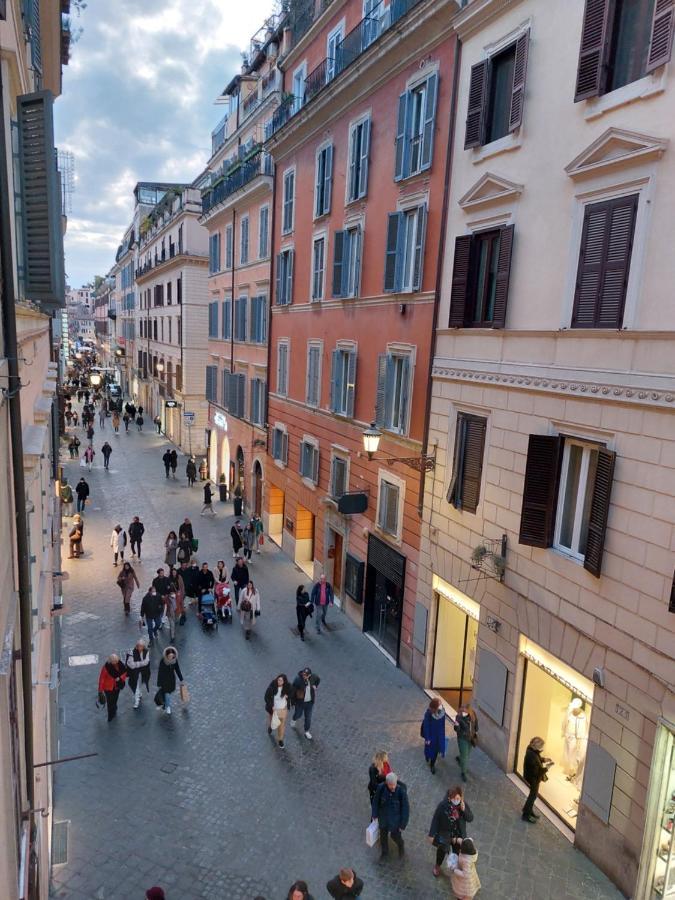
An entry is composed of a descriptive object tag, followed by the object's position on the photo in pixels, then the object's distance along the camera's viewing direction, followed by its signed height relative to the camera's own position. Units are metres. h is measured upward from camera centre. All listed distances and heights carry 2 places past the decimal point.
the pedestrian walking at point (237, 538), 20.95 -6.78
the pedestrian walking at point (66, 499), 24.18 -6.78
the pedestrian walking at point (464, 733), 10.54 -6.41
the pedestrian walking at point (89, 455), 33.13 -6.84
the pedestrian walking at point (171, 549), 19.38 -6.70
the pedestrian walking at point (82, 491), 25.03 -6.59
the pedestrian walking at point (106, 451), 33.19 -6.56
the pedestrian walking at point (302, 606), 15.49 -6.58
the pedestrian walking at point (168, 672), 11.97 -6.45
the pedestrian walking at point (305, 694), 11.55 -6.47
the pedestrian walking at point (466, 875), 7.82 -6.49
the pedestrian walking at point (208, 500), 26.77 -7.10
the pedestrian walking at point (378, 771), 9.15 -6.19
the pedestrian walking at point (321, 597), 16.28 -6.66
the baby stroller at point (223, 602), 16.34 -6.97
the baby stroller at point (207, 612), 16.03 -7.09
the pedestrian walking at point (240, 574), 17.20 -6.52
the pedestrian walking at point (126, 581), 16.28 -6.51
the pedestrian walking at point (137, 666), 12.20 -6.50
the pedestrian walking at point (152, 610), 14.45 -6.41
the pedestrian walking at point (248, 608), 15.48 -6.67
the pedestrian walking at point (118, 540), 19.95 -6.73
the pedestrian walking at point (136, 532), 20.34 -6.59
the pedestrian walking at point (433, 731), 10.62 -6.51
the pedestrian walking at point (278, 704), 11.36 -6.57
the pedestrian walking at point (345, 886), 7.22 -6.21
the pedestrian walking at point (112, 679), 11.55 -6.41
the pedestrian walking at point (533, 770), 9.68 -6.40
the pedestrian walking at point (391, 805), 8.70 -6.36
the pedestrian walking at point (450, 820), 8.45 -6.31
